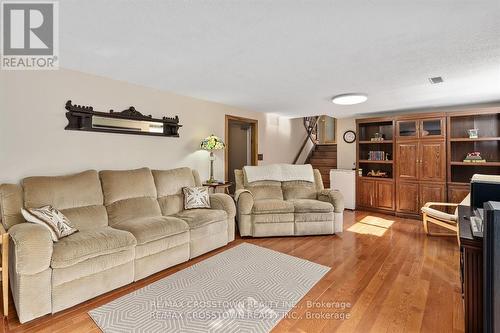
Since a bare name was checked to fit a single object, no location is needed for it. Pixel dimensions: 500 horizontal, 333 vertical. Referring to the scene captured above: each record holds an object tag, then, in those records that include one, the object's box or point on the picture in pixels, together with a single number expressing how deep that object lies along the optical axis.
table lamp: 4.11
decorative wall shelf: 2.94
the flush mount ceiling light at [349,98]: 3.84
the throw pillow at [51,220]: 2.14
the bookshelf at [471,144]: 4.43
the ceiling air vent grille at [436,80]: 3.12
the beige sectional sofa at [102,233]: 1.91
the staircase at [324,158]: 7.28
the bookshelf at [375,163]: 5.22
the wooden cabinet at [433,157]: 4.50
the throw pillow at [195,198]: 3.47
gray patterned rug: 1.87
